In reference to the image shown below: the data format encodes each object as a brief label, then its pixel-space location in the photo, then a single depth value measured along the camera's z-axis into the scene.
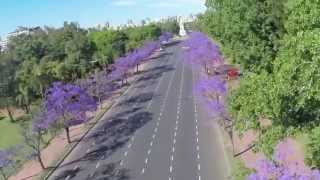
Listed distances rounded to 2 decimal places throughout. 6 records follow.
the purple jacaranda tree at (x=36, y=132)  27.30
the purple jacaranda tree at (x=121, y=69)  51.32
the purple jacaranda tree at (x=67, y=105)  31.44
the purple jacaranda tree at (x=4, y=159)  25.57
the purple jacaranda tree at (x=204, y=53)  47.69
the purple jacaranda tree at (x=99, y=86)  43.39
